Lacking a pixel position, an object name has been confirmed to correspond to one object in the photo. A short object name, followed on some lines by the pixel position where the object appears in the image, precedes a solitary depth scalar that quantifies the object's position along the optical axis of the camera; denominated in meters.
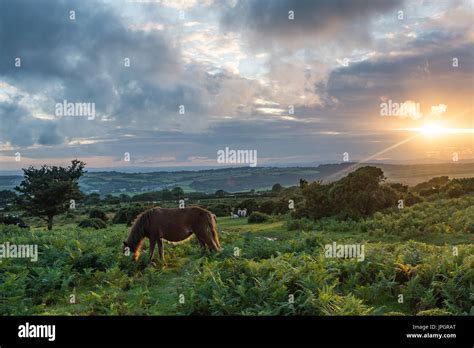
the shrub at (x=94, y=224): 22.20
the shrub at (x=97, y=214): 23.36
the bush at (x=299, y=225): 22.95
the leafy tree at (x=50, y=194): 23.95
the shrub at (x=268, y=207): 26.04
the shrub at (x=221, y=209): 20.47
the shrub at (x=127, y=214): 18.92
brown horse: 11.92
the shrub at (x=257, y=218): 25.06
